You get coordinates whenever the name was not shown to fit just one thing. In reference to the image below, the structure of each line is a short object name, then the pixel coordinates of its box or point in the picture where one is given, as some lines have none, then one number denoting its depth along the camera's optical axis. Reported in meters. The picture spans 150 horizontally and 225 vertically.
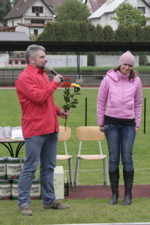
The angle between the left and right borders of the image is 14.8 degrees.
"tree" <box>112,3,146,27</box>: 77.75
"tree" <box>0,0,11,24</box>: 119.56
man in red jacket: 6.36
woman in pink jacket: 6.96
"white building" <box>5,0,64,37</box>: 103.25
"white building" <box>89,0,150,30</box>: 89.14
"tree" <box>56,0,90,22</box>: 91.75
